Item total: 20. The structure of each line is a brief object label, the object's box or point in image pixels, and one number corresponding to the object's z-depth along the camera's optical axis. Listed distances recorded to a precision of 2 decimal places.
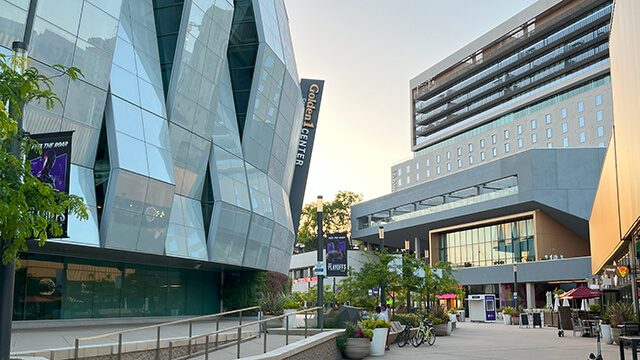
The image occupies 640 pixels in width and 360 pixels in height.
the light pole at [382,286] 28.59
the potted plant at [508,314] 50.25
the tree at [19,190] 7.74
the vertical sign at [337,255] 22.61
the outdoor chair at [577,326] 30.97
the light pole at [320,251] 19.64
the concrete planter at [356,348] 18.58
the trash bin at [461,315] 59.57
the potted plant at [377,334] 19.61
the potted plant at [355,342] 18.59
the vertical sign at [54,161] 9.48
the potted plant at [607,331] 25.84
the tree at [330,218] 107.75
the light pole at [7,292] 8.19
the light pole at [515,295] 56.50
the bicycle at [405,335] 24.08
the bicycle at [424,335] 24.14
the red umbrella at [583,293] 36.47
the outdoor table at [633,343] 11.93
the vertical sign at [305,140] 45.06
